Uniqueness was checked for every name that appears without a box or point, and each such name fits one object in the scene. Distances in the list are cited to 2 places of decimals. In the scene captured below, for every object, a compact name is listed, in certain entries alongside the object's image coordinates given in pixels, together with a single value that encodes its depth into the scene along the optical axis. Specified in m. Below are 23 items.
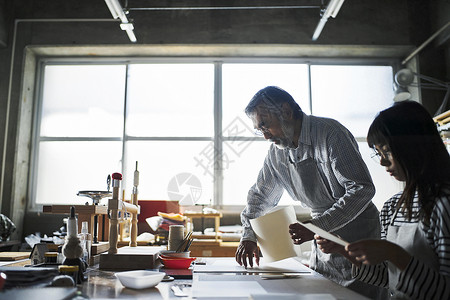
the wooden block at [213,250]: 3.45
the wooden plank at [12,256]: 1.84
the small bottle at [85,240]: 1.32
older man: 1.49
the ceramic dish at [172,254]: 1.55
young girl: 0.96
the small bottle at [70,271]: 1.10
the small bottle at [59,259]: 1.46
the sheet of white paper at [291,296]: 0.88
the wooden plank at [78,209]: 1.58
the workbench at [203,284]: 0.99
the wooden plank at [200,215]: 3.52
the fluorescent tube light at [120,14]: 3.06
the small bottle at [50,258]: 1.45
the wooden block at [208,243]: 3.47
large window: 4.37
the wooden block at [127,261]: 1.47
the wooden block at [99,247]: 1.66
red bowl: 1.49
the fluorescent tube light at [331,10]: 3.04
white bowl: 1.06
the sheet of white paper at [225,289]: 0.99
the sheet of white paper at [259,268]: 1.36
